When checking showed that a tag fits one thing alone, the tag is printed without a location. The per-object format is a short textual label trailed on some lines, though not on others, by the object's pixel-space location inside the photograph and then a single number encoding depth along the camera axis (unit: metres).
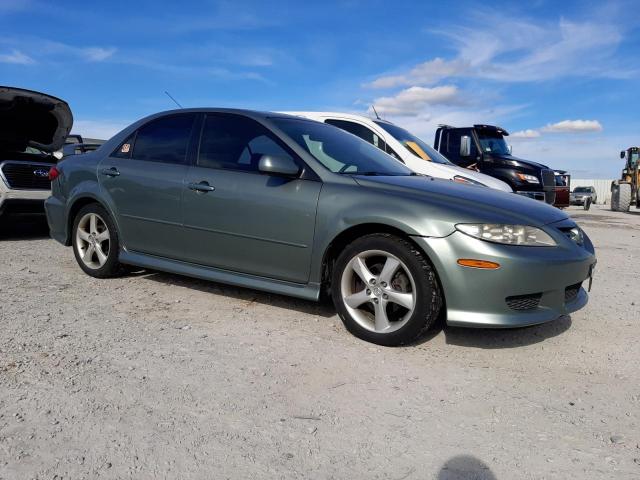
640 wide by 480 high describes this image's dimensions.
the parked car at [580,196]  26.90
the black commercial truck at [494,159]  10.66
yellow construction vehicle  22.01
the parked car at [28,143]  7.02
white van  6.99
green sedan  3.19
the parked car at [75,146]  6.07
